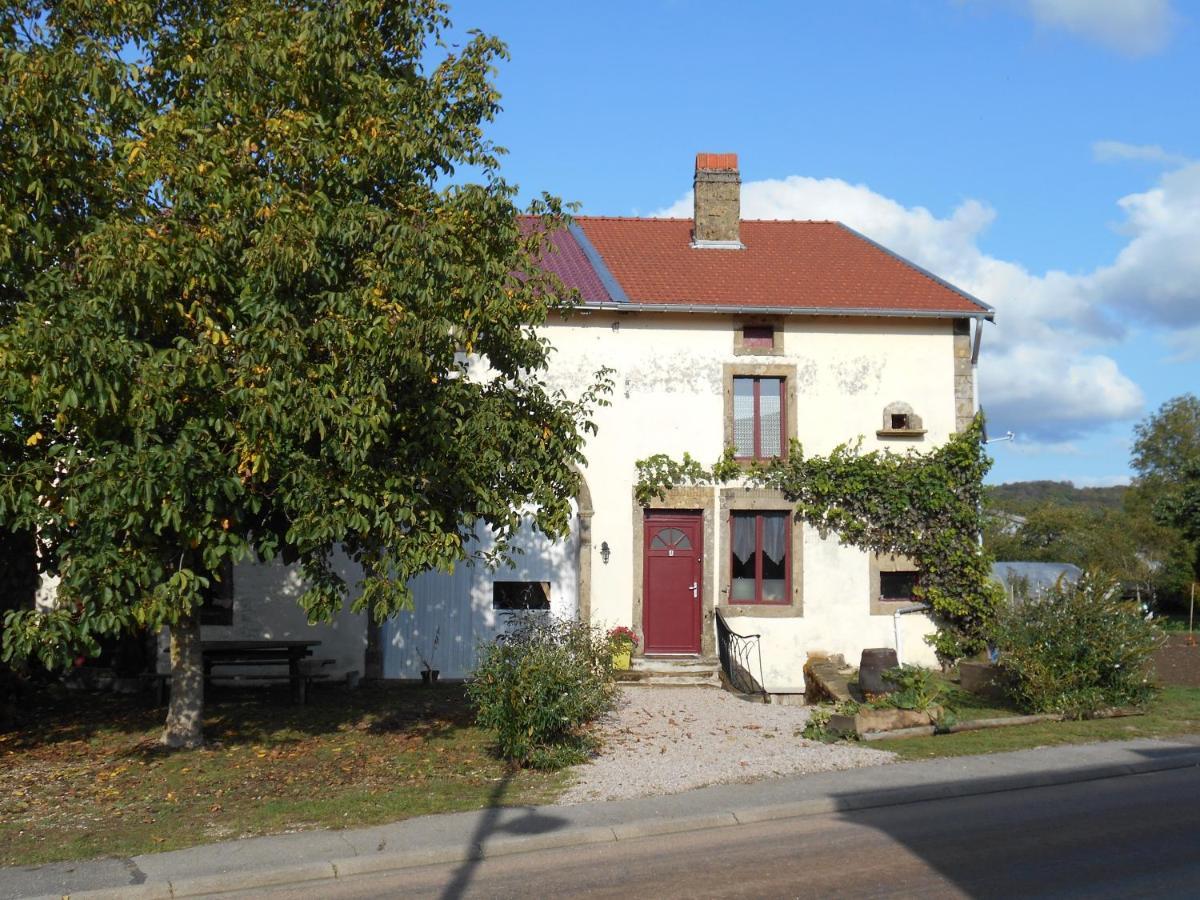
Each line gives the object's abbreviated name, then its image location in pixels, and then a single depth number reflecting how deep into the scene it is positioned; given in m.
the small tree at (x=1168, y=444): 60.44
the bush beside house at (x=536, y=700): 10.03
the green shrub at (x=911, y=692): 11.62
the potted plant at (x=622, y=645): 15.54
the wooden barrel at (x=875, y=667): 13.07
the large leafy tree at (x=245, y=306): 8.55
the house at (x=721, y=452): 16.66
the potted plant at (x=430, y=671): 16.08
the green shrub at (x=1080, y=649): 11.99
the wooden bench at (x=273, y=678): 13.58
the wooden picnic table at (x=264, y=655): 13.25
